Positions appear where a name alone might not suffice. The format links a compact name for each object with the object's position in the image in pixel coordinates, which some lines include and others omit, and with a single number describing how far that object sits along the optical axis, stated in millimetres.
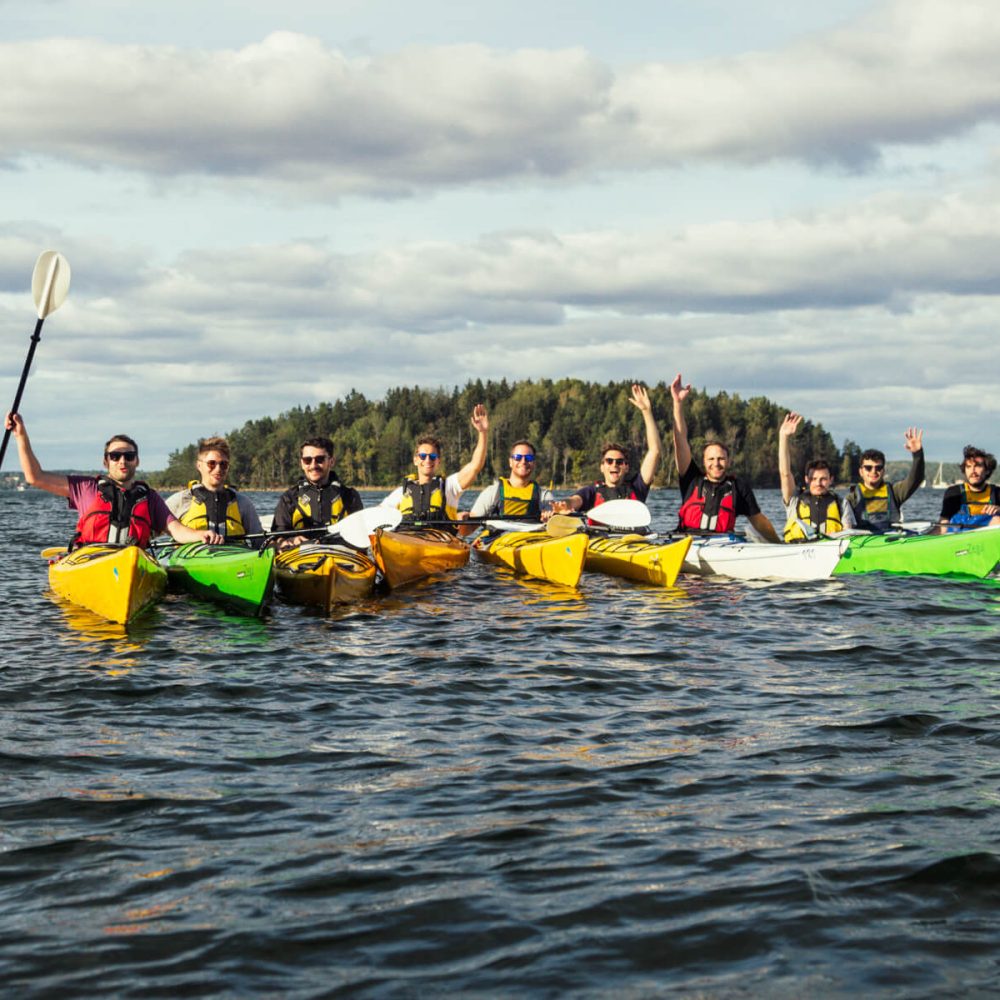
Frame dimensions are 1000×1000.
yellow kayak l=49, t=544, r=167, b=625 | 10047
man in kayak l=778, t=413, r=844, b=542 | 14383
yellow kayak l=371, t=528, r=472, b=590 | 12758
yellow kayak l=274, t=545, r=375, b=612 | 11430
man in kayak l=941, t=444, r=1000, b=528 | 14070
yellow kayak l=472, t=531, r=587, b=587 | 12867
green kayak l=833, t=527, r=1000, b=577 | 13328
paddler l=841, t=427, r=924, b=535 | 14891
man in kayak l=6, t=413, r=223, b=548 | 11211
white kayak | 13461
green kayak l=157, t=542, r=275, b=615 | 10711
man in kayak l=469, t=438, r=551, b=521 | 14820
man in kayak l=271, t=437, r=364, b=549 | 12940
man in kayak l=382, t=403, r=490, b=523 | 14258
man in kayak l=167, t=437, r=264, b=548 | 12148
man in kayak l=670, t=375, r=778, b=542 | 13555
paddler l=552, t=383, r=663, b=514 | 14305
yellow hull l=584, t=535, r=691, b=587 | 13094
